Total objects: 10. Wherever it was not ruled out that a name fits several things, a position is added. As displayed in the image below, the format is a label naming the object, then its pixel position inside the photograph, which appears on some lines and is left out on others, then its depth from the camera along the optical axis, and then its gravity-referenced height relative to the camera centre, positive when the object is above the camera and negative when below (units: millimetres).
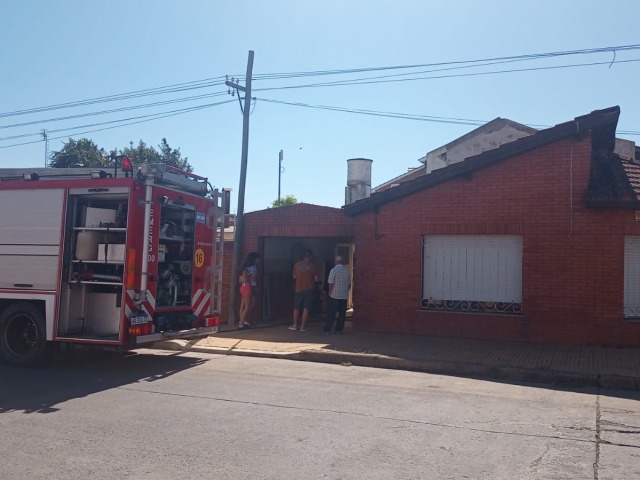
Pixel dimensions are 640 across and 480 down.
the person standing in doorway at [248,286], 15133 -220
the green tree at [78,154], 31750 +5614
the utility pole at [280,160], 50981 +9119
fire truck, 9734 +165
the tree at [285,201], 53319 +6448
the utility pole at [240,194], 15516 +1962
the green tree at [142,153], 33956 +6322
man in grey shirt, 13828 -281
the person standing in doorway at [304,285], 14367 -138
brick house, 12109 +811
